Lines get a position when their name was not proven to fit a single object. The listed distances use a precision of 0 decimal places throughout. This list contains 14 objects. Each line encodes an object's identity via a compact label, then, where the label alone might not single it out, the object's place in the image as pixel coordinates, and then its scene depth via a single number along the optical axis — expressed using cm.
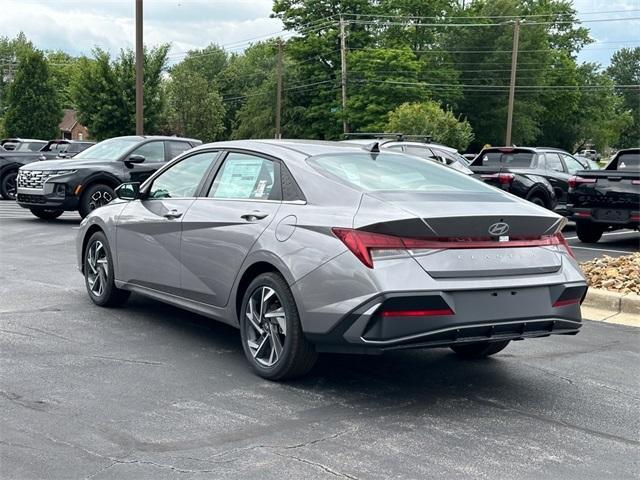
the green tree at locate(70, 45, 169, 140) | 4016
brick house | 9450
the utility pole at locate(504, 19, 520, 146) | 4055
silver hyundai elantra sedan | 441
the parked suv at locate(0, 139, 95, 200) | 2072
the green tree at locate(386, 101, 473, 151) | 4284
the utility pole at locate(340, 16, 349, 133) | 5722
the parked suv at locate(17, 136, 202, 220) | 1463
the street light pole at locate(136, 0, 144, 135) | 2531
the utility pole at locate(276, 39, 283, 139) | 5045
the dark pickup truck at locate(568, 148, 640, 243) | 1260
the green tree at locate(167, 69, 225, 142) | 6250
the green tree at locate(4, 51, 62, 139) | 5022
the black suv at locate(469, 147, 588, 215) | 1581
